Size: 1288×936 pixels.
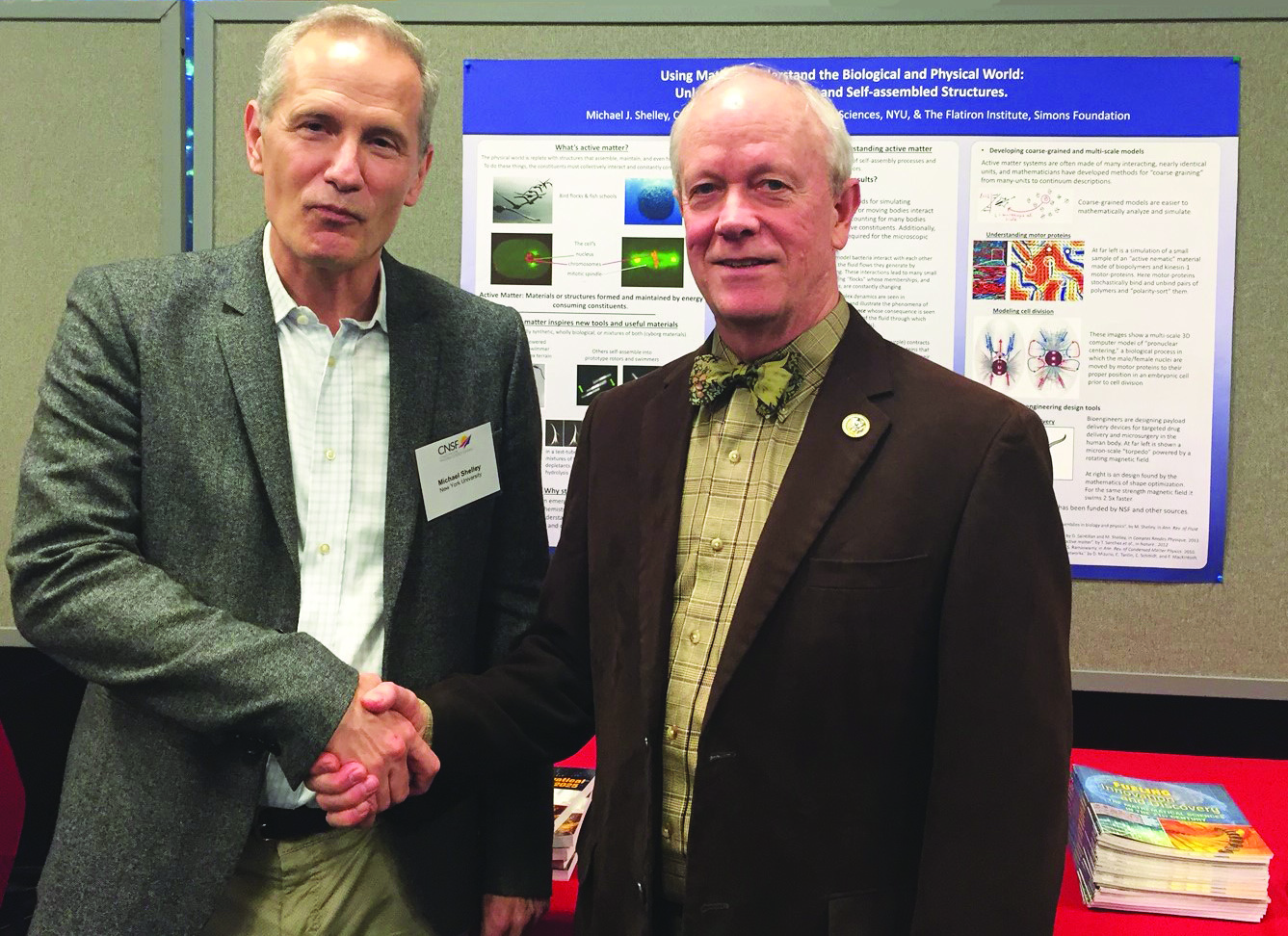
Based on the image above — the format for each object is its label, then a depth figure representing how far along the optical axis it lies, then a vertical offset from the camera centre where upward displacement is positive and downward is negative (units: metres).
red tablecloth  1.46 -0.65
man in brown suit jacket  1.10 -0.20
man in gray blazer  1.19 -0.14
